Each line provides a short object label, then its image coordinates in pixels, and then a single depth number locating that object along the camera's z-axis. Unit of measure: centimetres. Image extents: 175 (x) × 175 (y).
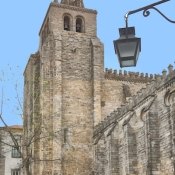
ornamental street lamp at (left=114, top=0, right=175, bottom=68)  713
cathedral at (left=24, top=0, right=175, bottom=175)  3050
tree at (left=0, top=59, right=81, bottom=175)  3656
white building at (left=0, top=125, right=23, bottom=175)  5197
